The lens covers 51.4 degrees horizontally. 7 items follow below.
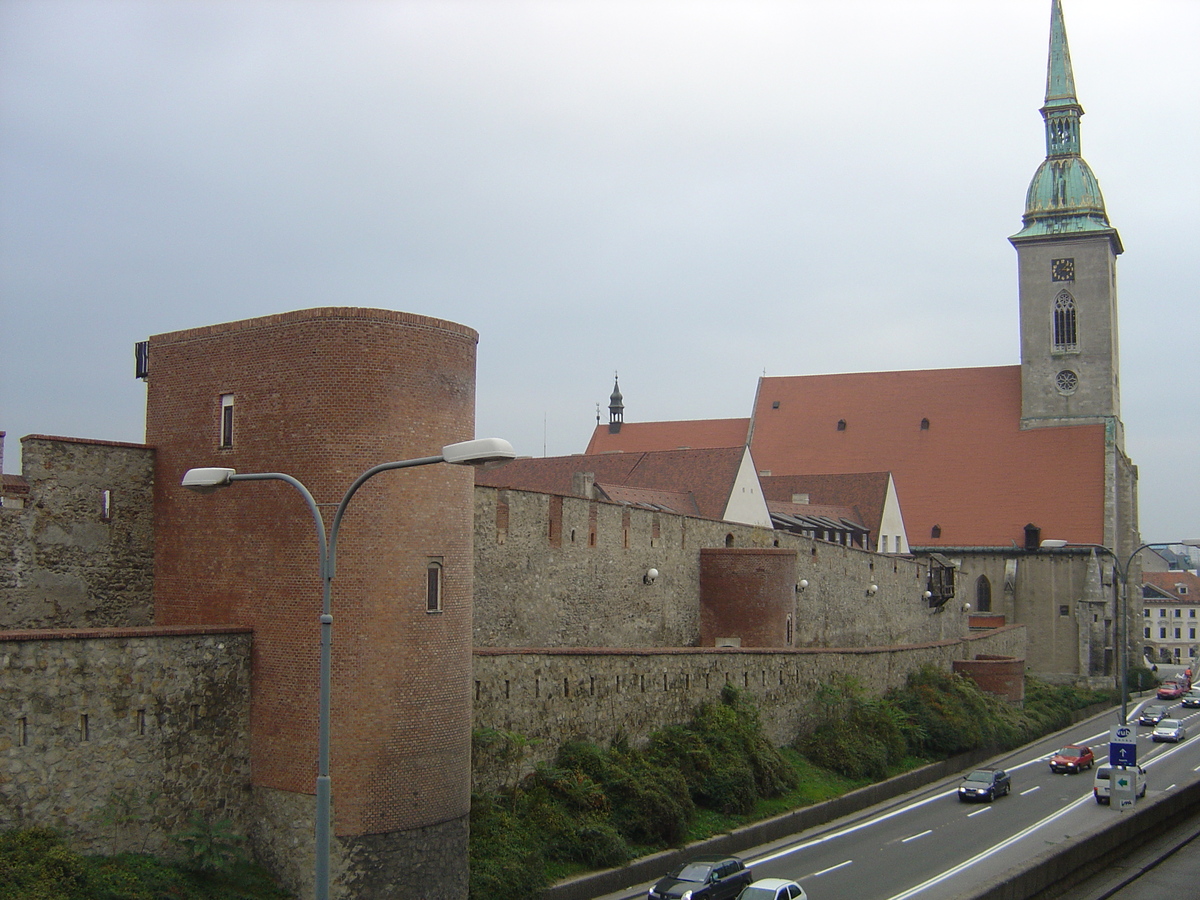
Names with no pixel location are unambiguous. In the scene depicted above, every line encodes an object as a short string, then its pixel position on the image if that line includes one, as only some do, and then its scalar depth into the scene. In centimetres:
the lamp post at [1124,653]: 3271
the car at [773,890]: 2094
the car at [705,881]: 2175
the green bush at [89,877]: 1521
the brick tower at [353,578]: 1827
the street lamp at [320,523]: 1141
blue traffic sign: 2938
